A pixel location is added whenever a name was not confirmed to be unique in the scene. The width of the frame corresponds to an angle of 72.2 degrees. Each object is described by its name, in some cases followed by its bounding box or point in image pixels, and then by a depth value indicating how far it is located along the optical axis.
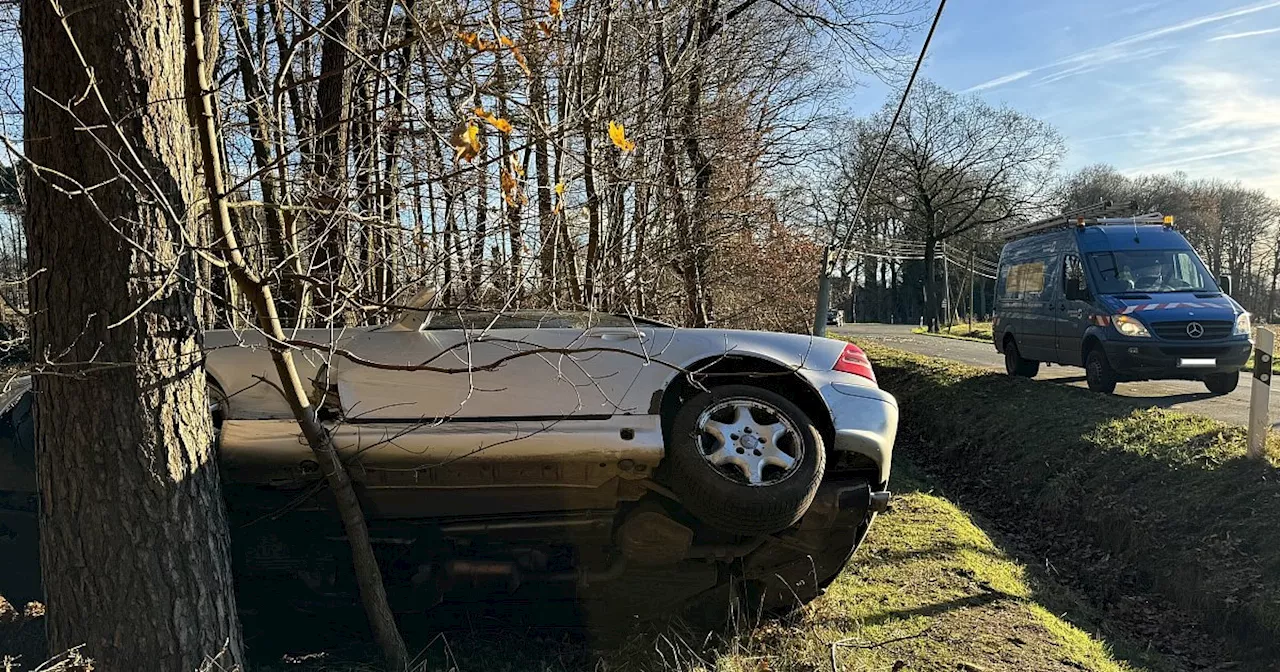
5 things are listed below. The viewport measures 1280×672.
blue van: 10.12
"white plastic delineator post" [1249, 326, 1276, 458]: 6.91
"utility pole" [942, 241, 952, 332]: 47.91
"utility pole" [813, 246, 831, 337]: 12.57
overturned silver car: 3.67
